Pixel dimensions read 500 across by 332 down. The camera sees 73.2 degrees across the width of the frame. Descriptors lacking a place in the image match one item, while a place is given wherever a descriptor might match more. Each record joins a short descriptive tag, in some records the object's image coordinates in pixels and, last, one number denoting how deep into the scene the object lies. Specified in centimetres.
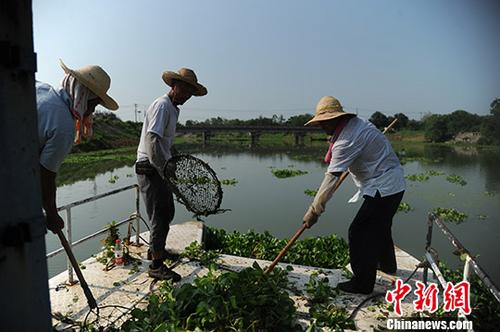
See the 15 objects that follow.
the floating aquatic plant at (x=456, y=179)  1589
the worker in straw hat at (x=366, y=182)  305
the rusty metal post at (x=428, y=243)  289
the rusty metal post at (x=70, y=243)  323
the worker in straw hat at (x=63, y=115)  213
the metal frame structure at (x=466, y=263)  181
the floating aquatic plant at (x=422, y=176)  1666
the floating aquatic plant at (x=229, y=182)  1512
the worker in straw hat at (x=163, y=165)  338
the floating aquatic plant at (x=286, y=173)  1815
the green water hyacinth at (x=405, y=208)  1053
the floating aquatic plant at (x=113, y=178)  1562
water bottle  378
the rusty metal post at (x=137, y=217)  432
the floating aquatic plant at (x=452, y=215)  977
